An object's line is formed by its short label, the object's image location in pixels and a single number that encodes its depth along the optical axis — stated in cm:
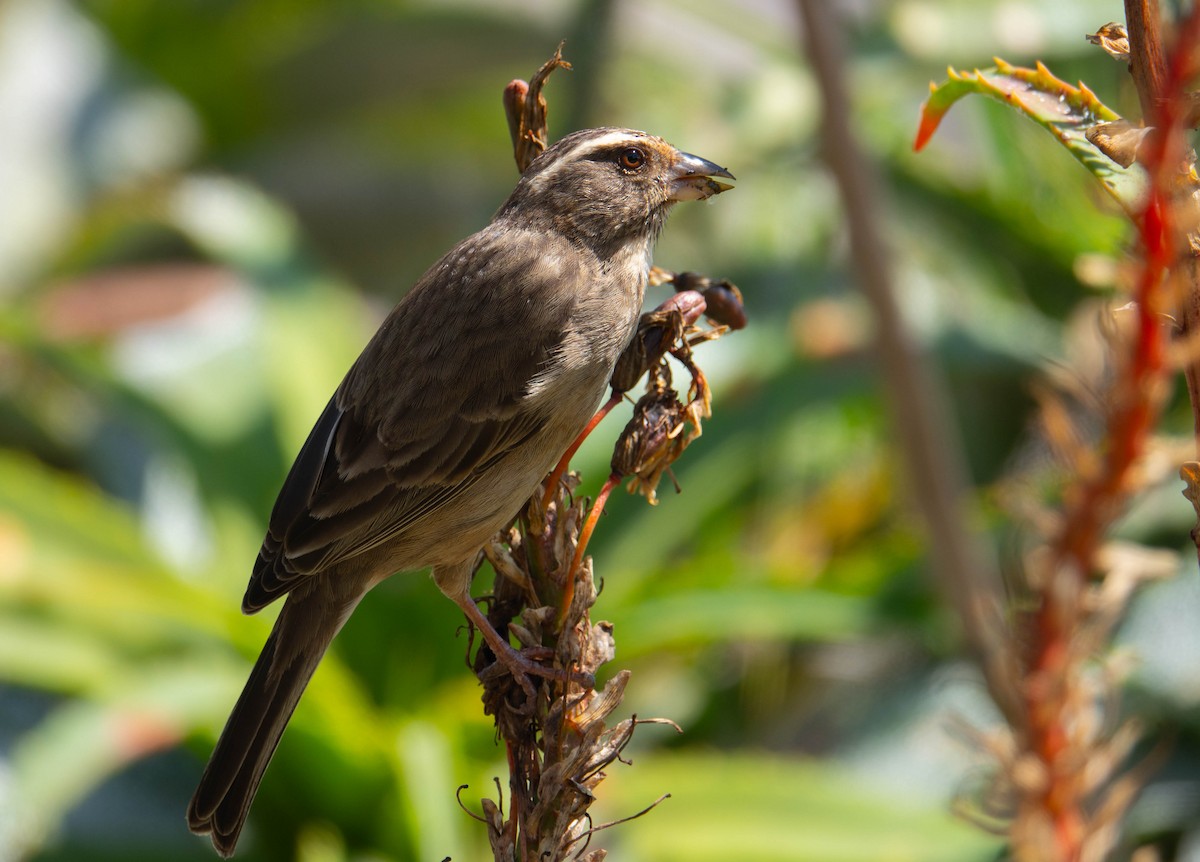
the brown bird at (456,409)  452
